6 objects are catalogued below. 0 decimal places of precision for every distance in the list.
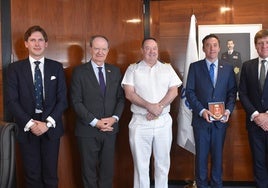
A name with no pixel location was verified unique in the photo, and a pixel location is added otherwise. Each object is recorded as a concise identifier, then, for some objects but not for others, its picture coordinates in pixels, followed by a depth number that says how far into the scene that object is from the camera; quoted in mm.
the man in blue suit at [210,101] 3033
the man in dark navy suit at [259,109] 2894
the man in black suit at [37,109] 2600
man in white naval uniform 3027
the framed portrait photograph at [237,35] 3803
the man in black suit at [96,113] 2898
